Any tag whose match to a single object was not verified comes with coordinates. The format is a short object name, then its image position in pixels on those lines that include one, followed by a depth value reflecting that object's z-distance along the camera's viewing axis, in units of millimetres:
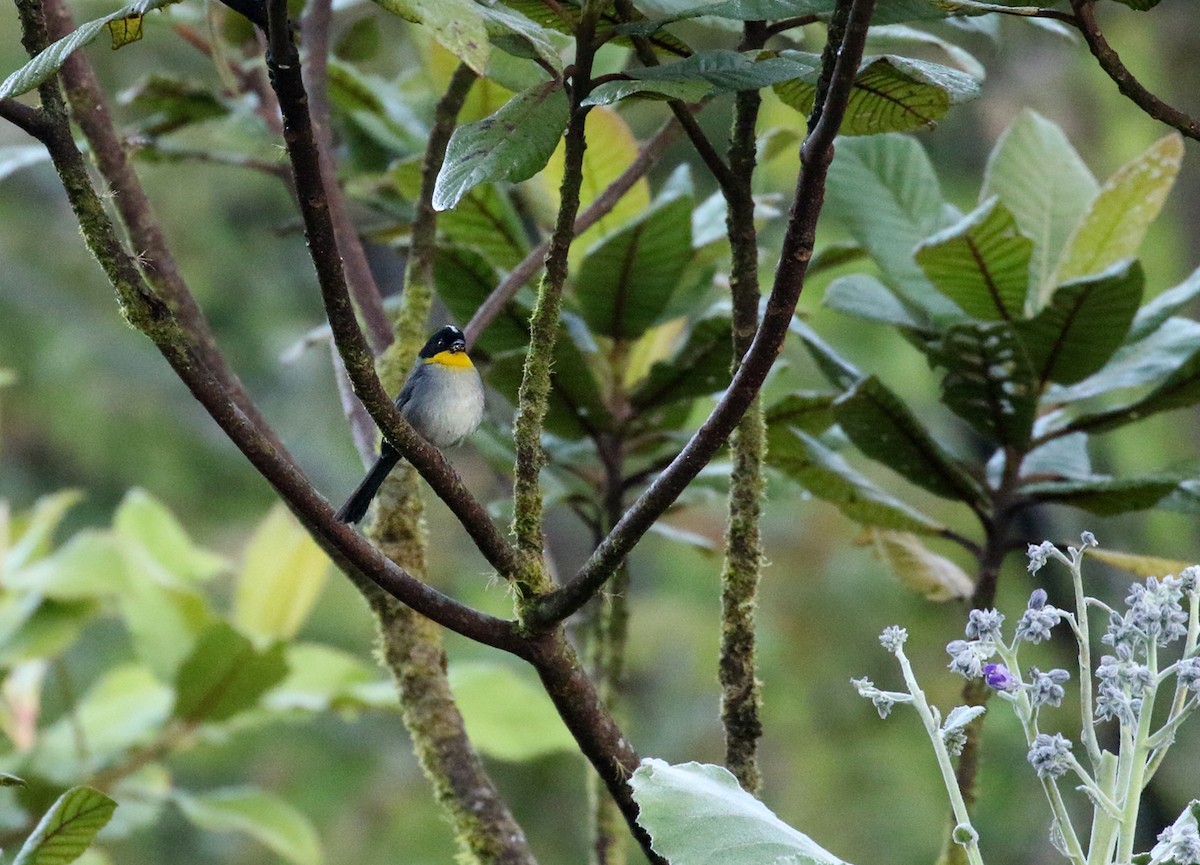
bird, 13675
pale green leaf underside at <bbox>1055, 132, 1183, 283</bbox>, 13484
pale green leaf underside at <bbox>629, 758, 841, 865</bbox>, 9758
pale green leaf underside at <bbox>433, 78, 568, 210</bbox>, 10840
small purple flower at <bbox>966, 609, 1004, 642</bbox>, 9550
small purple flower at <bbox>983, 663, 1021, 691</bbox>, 9453
